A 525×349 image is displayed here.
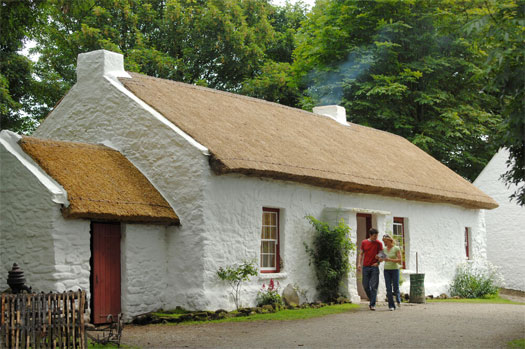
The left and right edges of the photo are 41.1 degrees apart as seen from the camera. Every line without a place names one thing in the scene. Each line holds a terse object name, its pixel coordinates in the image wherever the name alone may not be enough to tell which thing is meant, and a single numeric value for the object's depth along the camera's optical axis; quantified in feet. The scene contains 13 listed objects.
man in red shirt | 48.49
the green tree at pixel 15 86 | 72.07
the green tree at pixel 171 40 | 92.99
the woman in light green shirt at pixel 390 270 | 49.21
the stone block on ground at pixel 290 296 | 51.39
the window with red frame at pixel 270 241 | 51.75
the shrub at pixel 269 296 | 49.39
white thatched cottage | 43.21
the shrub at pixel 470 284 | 71.10
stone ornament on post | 37.14
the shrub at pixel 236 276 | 46.88
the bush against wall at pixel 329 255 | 54.19
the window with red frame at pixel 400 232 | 64.54
